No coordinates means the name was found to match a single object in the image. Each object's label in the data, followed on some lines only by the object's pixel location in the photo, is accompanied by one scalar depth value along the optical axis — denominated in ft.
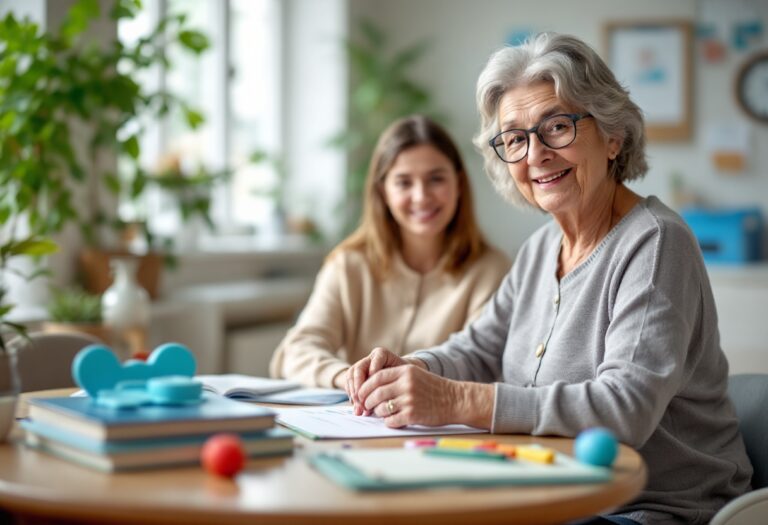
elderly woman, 4.50
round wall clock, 16.43
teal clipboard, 3.39
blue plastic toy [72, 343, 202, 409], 3.96
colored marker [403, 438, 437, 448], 4.12
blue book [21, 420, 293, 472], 3.60
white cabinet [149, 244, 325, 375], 12.60
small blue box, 15.10
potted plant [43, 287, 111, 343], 9.50
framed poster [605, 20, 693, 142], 16.85
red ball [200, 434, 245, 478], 3.53
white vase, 9.67
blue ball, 3.73
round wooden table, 3.11
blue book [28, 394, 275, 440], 3.62
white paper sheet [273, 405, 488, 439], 4.50
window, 14.38
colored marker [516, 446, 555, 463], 3.76
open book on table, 5.58
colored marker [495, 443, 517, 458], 3.84
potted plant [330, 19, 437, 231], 16.84
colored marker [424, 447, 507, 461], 3.76
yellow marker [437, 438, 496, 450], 3.92
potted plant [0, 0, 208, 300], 8.46
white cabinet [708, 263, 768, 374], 14.32
